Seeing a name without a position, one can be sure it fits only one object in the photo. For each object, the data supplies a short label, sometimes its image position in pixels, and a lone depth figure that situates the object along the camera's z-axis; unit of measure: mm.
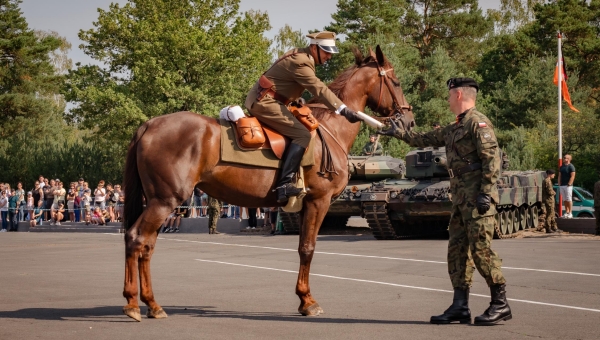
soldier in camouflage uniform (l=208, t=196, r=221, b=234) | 28312
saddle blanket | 9672
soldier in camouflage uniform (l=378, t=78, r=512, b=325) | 8797
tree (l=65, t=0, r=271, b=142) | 52062
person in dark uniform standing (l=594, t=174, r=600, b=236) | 24589
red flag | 33069
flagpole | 32094
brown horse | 9281
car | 35750
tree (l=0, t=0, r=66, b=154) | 63281
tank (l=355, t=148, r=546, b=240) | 23281
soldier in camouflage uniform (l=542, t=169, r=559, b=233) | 26898
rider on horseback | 9773
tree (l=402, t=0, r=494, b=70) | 66062
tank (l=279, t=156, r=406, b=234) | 25438
